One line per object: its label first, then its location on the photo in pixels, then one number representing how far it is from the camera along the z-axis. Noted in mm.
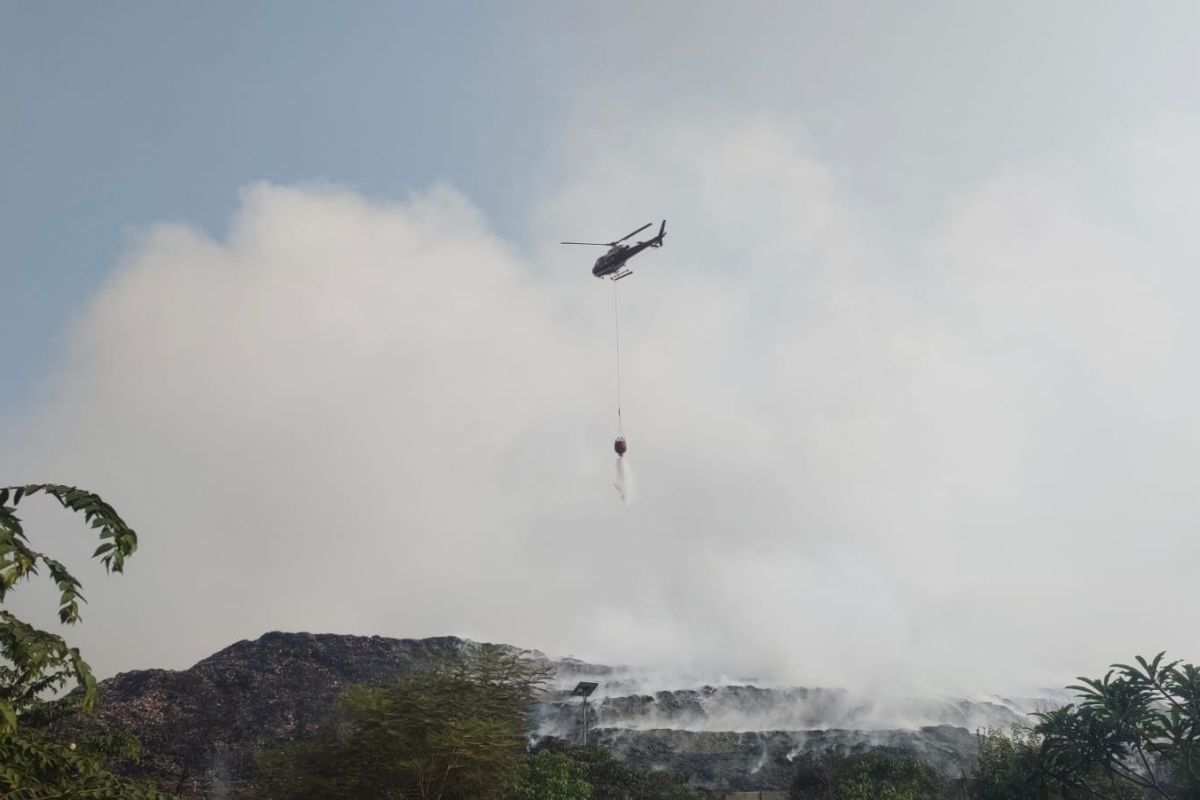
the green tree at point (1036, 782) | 42312
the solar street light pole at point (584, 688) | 91062
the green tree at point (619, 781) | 68875
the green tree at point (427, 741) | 32281
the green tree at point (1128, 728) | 37406
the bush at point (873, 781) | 61125
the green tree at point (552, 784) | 53812
